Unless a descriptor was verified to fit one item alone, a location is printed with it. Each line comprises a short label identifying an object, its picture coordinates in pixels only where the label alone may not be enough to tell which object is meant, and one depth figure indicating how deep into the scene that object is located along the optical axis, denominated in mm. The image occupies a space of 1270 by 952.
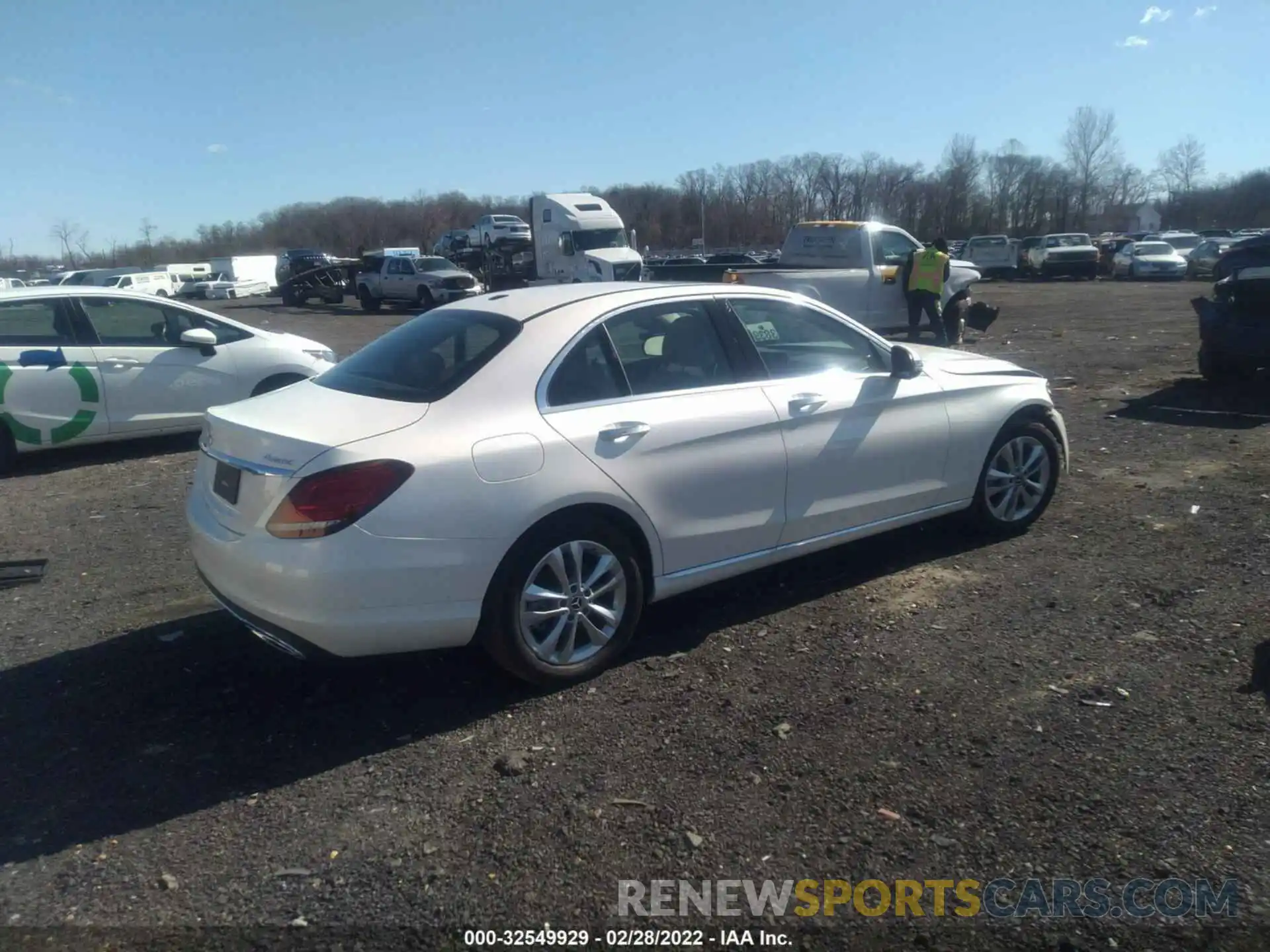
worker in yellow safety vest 15242
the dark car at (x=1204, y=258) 36875
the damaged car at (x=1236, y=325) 10391
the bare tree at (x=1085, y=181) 93188
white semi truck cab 28109
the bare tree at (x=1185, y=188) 98688
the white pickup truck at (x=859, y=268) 15172
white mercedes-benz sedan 3730
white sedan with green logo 8492
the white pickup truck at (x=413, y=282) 32812
